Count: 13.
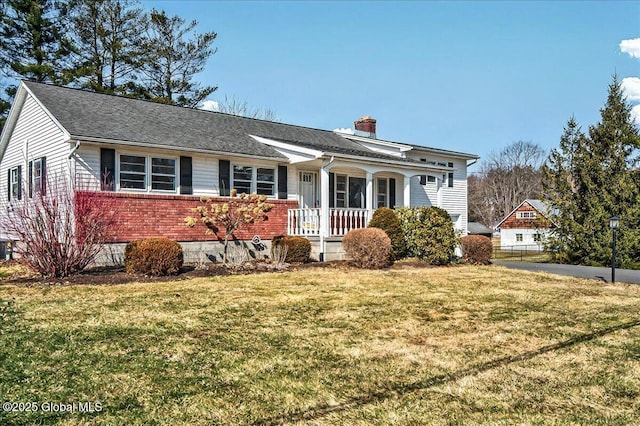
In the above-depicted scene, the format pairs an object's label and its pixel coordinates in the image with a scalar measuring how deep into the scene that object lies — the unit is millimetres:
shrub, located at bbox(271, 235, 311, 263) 13352
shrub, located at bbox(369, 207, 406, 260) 14172
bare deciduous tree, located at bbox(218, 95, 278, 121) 38156
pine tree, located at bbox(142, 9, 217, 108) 28922
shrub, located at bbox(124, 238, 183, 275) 10359
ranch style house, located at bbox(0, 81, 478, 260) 12141
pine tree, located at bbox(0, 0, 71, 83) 24828
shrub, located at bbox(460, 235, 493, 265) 14562
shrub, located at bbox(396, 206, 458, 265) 13836
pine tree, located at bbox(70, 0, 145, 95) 26672
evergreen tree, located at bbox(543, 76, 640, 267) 15820
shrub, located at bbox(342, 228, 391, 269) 12477
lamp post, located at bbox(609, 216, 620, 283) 11078
